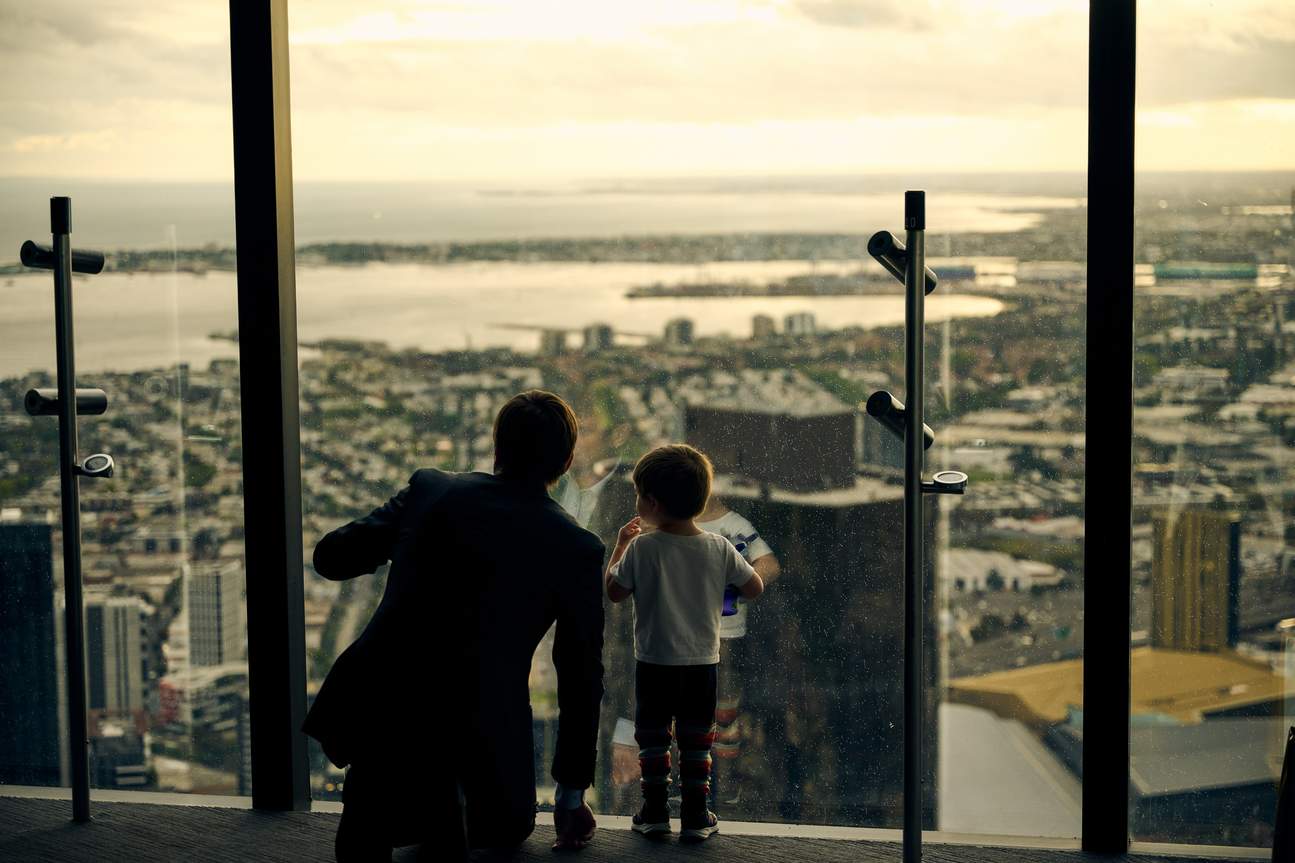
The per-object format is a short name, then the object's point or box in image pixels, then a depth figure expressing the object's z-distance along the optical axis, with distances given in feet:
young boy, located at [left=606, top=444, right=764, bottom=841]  9.55
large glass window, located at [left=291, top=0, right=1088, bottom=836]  9.95
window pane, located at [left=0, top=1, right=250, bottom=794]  10.84
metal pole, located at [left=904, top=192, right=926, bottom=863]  8.56
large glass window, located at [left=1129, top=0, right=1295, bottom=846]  9.57
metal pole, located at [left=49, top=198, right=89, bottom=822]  9.82
